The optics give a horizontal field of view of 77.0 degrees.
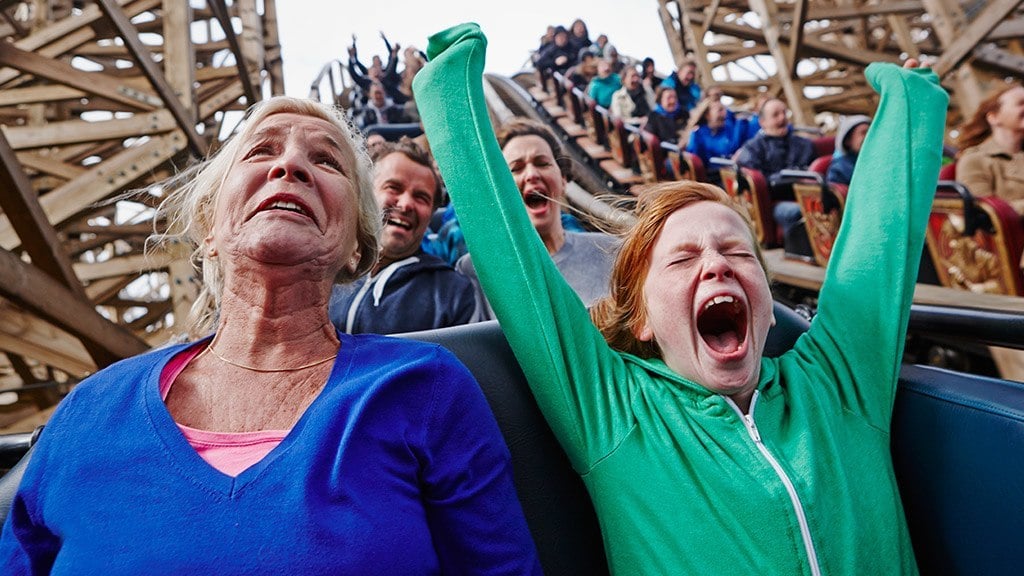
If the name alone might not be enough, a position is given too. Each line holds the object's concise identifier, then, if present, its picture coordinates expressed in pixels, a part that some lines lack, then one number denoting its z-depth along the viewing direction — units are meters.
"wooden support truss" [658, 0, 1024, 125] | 3.71
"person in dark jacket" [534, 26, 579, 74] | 8.84
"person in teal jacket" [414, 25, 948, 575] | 0.72
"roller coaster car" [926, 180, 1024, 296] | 2.10
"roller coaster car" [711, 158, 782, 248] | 3.69
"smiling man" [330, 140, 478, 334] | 1.42
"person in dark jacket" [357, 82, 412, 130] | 7.30
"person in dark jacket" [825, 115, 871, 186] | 3.58
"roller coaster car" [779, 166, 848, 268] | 2.91
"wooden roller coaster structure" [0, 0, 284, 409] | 1.97
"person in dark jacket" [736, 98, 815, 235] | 4.42
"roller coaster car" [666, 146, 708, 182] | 4.43
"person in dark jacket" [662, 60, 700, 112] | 6.78
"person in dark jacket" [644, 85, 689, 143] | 6.27
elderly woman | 0.59
